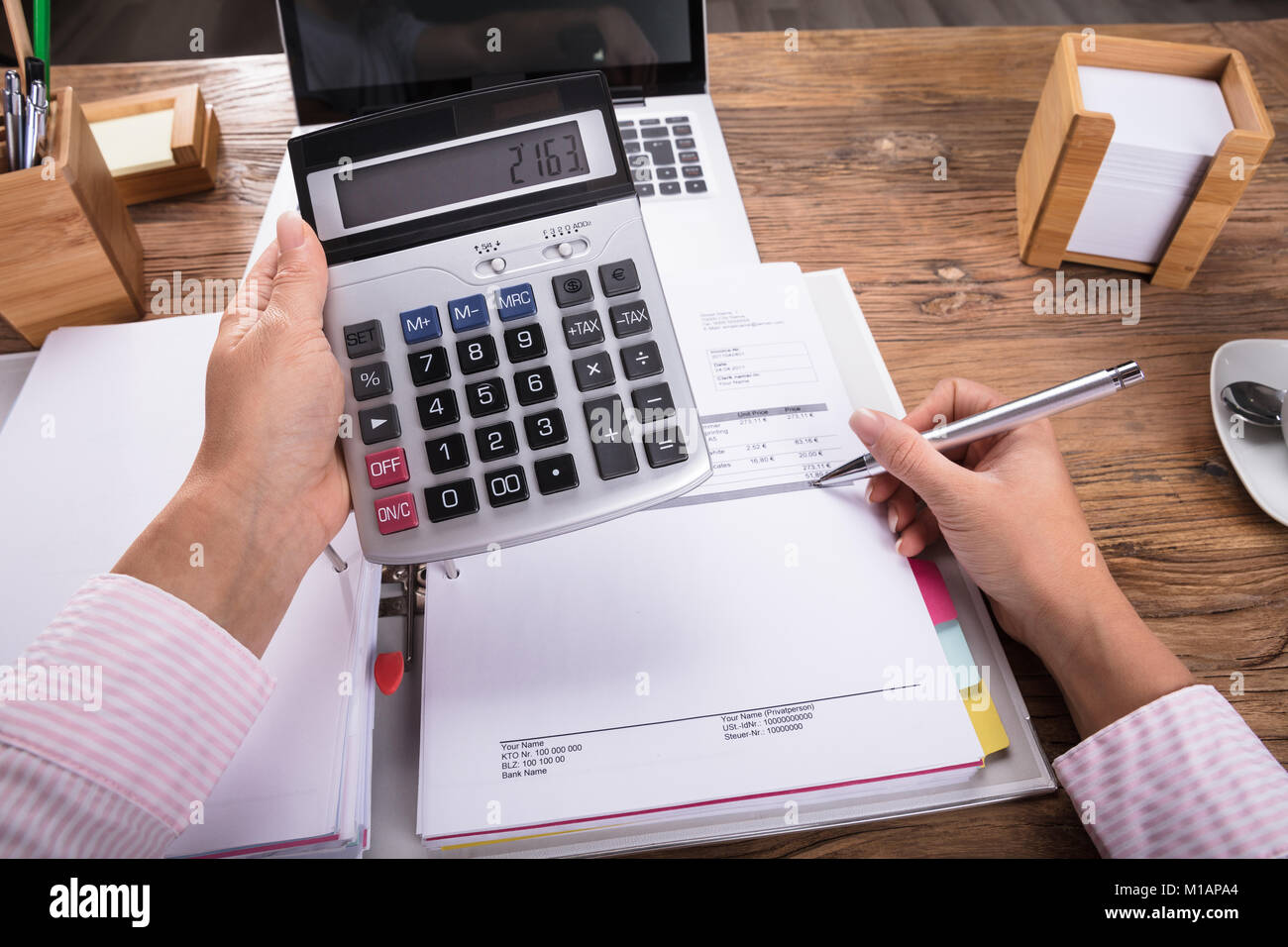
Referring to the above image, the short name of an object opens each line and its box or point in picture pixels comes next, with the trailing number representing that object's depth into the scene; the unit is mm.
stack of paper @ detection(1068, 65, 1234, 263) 591
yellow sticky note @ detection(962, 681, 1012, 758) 460
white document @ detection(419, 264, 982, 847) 431
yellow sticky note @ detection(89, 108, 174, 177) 692
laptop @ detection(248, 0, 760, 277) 679
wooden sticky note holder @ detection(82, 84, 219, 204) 692
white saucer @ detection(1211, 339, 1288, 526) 546
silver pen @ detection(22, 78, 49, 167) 547
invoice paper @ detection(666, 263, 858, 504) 545
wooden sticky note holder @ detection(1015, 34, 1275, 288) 578
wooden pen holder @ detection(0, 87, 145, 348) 546
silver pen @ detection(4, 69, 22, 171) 542
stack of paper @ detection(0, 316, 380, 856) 418
